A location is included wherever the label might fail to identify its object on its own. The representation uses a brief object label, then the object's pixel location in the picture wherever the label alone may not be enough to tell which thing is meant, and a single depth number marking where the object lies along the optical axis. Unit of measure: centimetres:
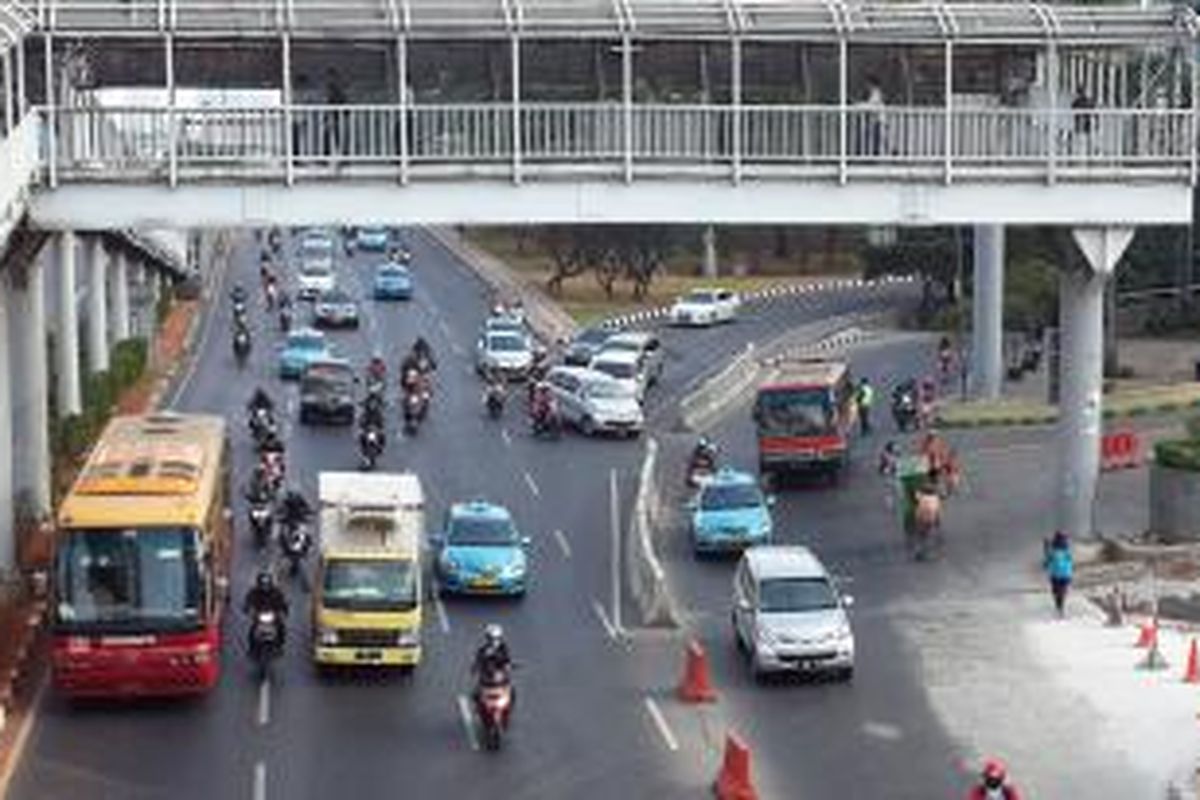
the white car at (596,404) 5838
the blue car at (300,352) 6612
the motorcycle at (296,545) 4216
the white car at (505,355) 6706
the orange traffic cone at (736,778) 2864
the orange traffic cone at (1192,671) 3466
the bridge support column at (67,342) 5616
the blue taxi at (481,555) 4038
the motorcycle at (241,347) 7112
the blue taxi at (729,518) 4400
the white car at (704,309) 8344
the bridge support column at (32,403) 4347
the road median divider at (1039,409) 5941
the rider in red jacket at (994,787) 2503
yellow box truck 3456
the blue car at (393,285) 8875
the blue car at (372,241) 10812
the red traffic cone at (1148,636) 3634
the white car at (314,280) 8681
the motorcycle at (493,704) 3134
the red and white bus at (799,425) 5078
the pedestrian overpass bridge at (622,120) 4000
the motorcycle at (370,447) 5284
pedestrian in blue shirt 3900
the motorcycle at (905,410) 5900
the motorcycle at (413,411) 5881
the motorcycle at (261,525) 4466
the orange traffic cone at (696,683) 3409
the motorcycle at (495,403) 6122
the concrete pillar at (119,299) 7056
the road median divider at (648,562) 3934
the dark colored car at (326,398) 5925
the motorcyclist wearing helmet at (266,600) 3447
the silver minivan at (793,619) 3456
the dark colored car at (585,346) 6500
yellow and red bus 3219
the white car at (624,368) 6062
